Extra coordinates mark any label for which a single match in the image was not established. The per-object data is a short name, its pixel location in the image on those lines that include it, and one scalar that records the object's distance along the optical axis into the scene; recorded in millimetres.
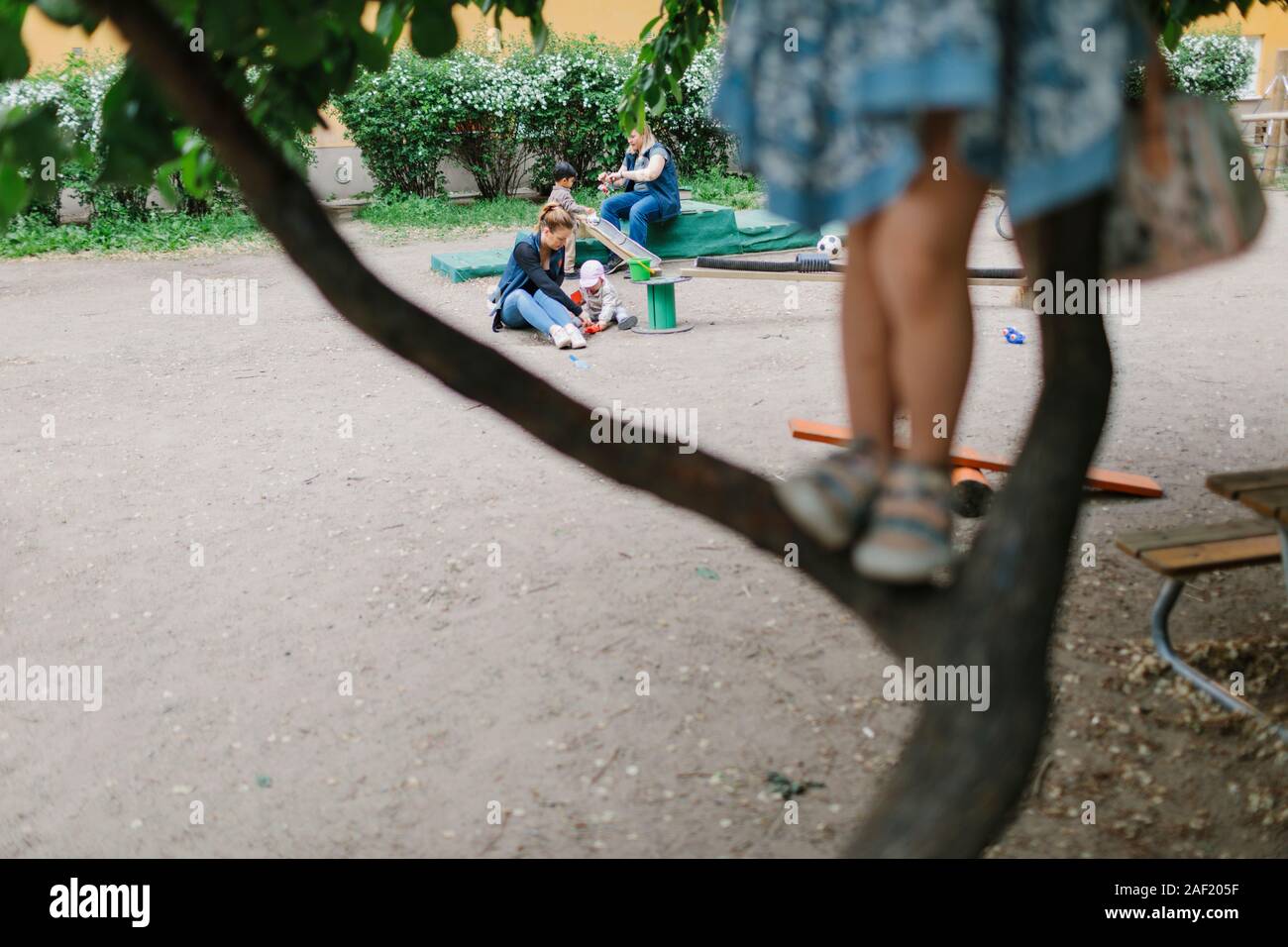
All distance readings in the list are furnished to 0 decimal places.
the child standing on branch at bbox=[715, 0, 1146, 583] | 1450
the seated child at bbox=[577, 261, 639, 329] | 9273
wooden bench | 3494
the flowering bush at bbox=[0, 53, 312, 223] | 14664
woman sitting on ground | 8945
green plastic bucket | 10400
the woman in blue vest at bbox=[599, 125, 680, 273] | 11883
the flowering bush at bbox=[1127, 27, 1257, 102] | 21306
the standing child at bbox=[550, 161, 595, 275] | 11047
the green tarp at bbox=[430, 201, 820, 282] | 12039
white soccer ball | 10791
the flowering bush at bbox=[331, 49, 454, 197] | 17375
